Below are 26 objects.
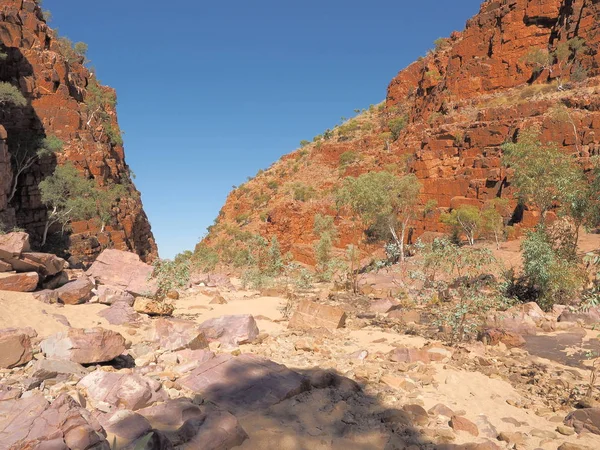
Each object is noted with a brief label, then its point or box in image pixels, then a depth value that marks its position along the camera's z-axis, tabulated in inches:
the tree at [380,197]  968.9
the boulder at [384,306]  544.8
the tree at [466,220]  1188.4
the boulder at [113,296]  417.1
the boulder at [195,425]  163.9
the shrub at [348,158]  2085.4
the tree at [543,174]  607.8
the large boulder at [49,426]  136.7
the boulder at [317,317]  411.5
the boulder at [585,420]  205.8
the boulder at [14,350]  222.5
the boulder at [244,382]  212.4
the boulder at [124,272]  487.8
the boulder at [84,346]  235.8
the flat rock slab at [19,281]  354.9
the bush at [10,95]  877.3
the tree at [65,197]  938.7
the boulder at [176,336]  296.0
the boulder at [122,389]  192.9
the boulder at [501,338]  384.2
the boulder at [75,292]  379.9
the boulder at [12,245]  368.8
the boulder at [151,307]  414.6
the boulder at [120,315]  362.8
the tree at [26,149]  960.9
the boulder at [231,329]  340.3
